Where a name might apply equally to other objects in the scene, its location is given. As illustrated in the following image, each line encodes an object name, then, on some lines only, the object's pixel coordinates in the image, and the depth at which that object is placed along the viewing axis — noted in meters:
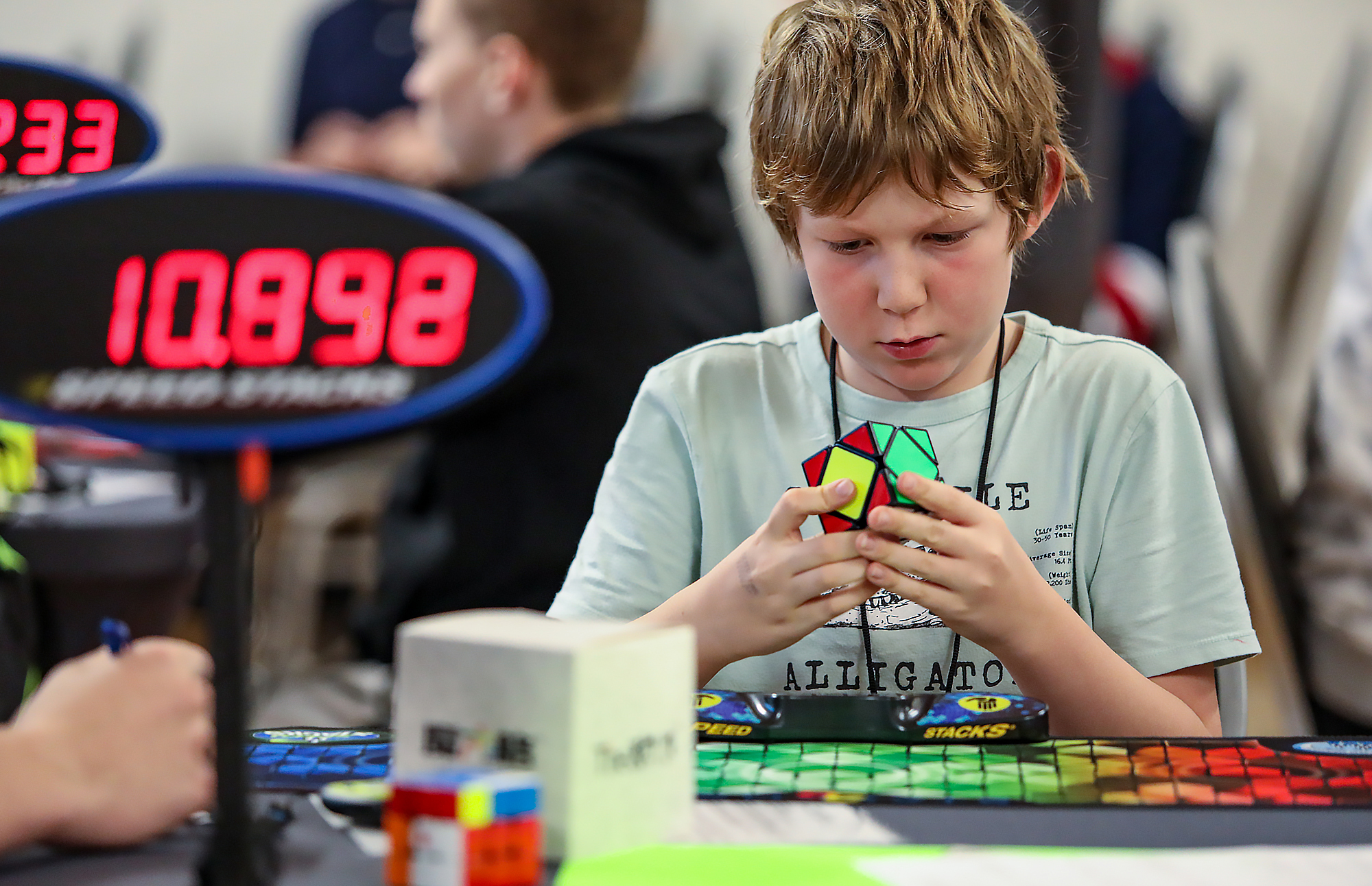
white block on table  2.15
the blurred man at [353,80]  9.56
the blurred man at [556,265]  3.91
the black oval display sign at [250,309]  2.12
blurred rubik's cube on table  2.10
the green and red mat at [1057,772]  2.28
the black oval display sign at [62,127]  2.50
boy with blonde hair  2.49
